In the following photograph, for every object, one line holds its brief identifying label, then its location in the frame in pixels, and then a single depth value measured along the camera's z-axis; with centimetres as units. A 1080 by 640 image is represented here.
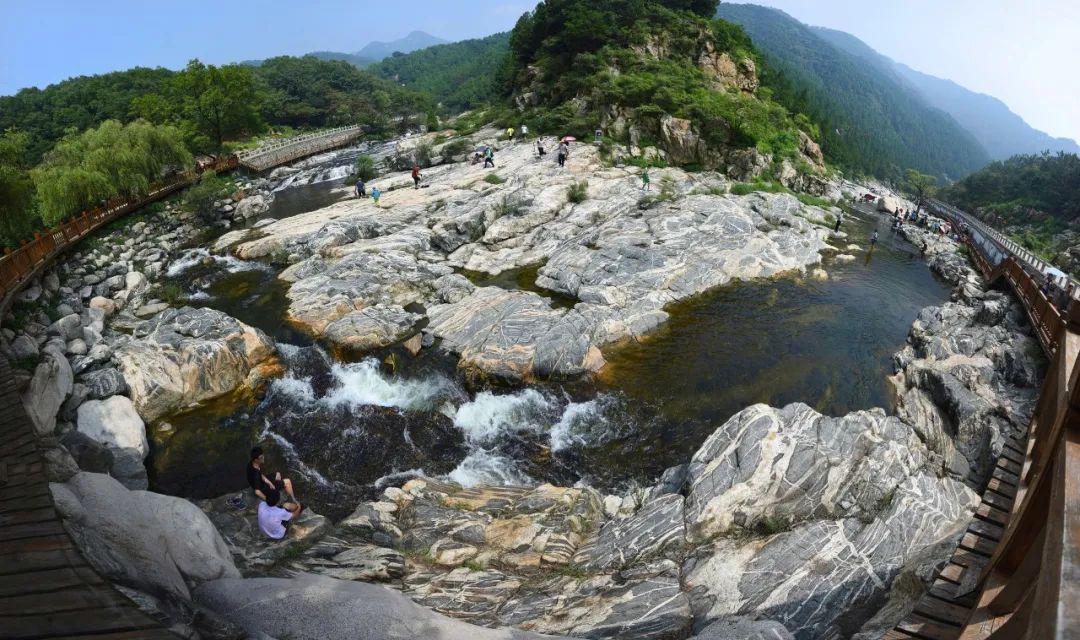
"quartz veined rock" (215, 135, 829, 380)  2020
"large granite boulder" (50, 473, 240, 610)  706
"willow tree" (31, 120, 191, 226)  2864
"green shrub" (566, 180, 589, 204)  3453
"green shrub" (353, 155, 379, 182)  4768
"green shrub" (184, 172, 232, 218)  3716
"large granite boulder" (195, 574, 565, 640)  678
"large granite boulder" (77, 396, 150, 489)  1389
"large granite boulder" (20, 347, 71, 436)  1355
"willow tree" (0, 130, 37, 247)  2362
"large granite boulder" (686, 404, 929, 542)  1089
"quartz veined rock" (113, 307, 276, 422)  1642
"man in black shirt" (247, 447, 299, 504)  1090
